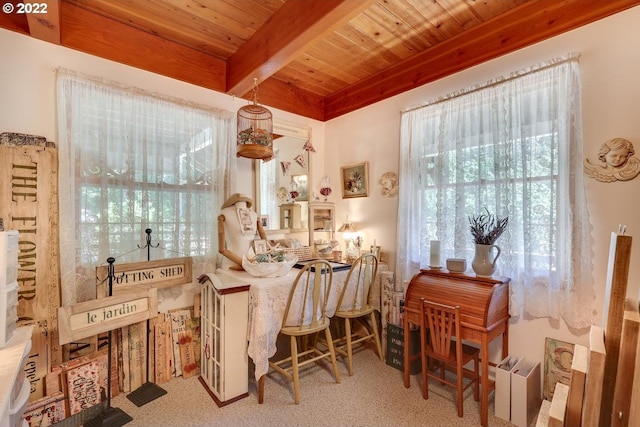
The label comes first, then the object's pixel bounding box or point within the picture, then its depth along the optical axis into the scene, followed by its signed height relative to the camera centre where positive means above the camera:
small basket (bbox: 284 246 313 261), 2.83 -0.42
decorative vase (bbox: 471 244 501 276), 2.07 -0.37
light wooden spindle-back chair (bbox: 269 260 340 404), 2.06 -0.74
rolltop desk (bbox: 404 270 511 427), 1.83 -0.64
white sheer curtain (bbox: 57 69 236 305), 2.00 +0.25
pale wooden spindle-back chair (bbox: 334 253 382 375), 2.43 -0.77
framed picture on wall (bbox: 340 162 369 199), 3.18 +0.32
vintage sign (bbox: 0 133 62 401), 1.78 -0.13
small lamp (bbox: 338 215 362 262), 3.11 -0.33
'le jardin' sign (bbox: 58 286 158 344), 1.65 -0.64
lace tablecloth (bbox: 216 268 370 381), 1.98 -0.73
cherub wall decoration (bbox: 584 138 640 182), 1.72 +0.27
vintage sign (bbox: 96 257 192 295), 2.02 -0.47
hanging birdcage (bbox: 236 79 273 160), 2.44 +0.63
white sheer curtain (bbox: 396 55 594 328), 1.88 +0.20
